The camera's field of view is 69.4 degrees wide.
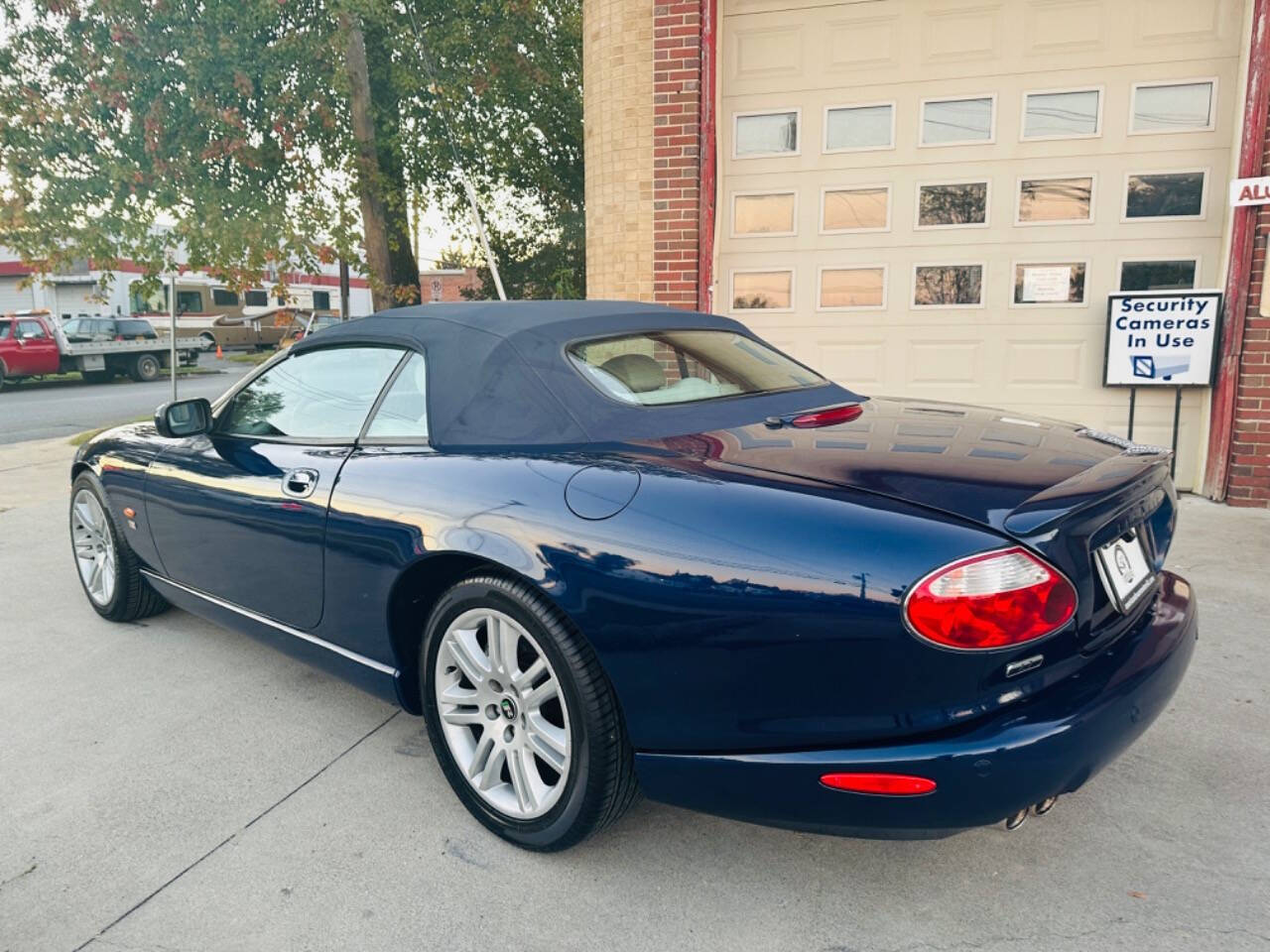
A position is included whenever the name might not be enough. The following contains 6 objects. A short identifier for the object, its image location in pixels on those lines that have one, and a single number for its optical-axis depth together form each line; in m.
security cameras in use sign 5.84
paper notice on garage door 6.33
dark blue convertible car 1.79
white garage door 6.04
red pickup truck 19.20
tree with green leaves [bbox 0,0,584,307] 9.47
